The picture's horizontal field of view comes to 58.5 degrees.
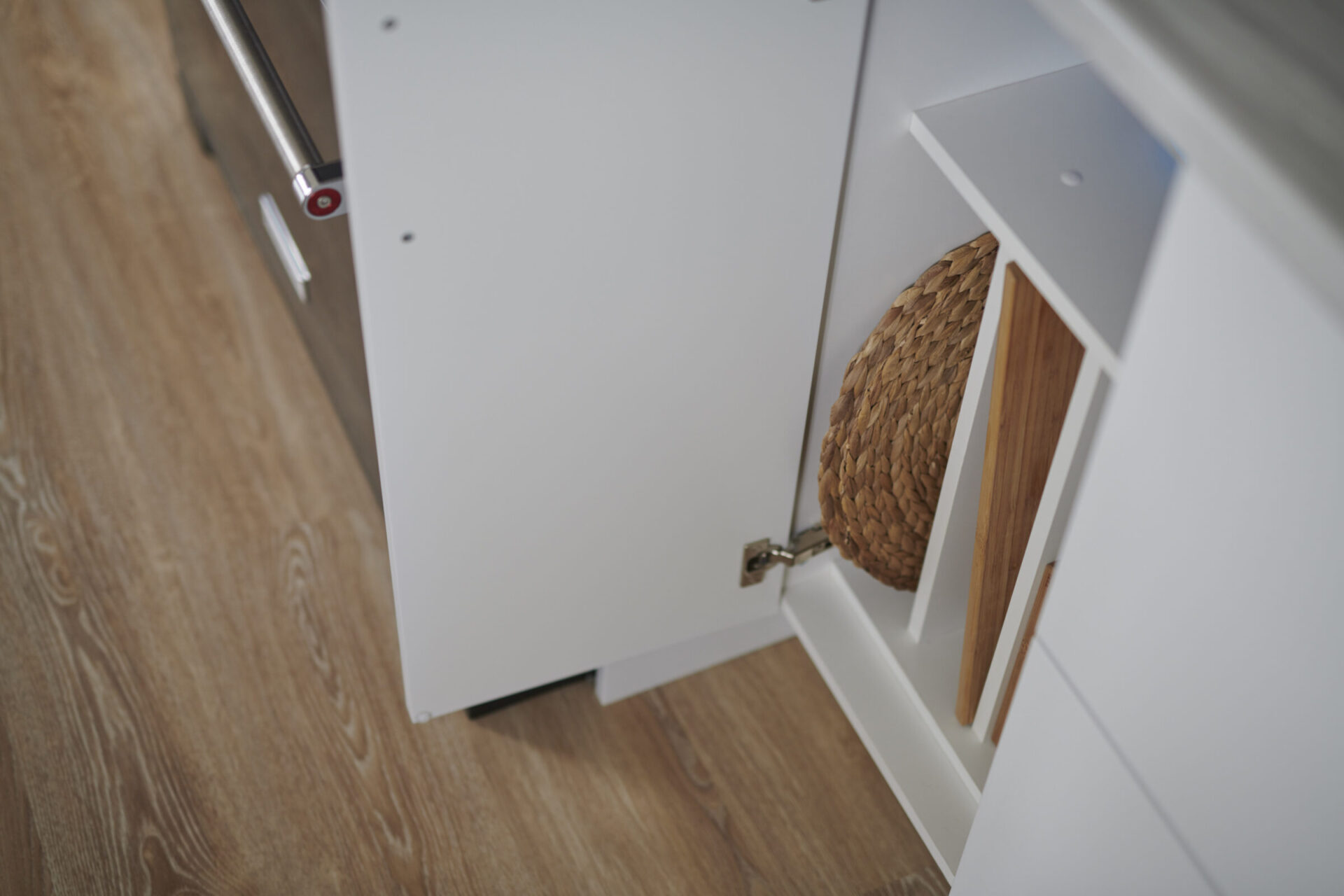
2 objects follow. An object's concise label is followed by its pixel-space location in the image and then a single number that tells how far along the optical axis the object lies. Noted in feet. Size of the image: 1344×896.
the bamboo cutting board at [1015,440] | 2.31
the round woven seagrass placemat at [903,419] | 2.61
